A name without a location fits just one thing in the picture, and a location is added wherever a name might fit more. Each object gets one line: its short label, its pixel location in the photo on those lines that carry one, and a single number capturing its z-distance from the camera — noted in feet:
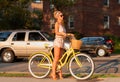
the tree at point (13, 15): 129.59
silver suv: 66.33
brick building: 153.38
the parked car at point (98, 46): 91.45
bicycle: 37.99
